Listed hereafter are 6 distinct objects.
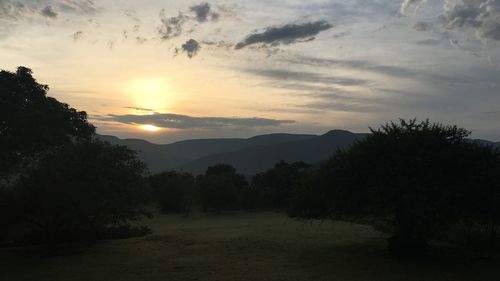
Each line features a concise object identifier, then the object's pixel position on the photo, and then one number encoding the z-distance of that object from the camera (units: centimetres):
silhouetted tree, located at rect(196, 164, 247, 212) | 5438
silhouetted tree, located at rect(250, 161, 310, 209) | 5862
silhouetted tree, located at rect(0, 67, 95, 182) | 2731
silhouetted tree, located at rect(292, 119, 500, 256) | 1708
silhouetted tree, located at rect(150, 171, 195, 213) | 5619
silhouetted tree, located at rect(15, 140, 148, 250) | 2152
